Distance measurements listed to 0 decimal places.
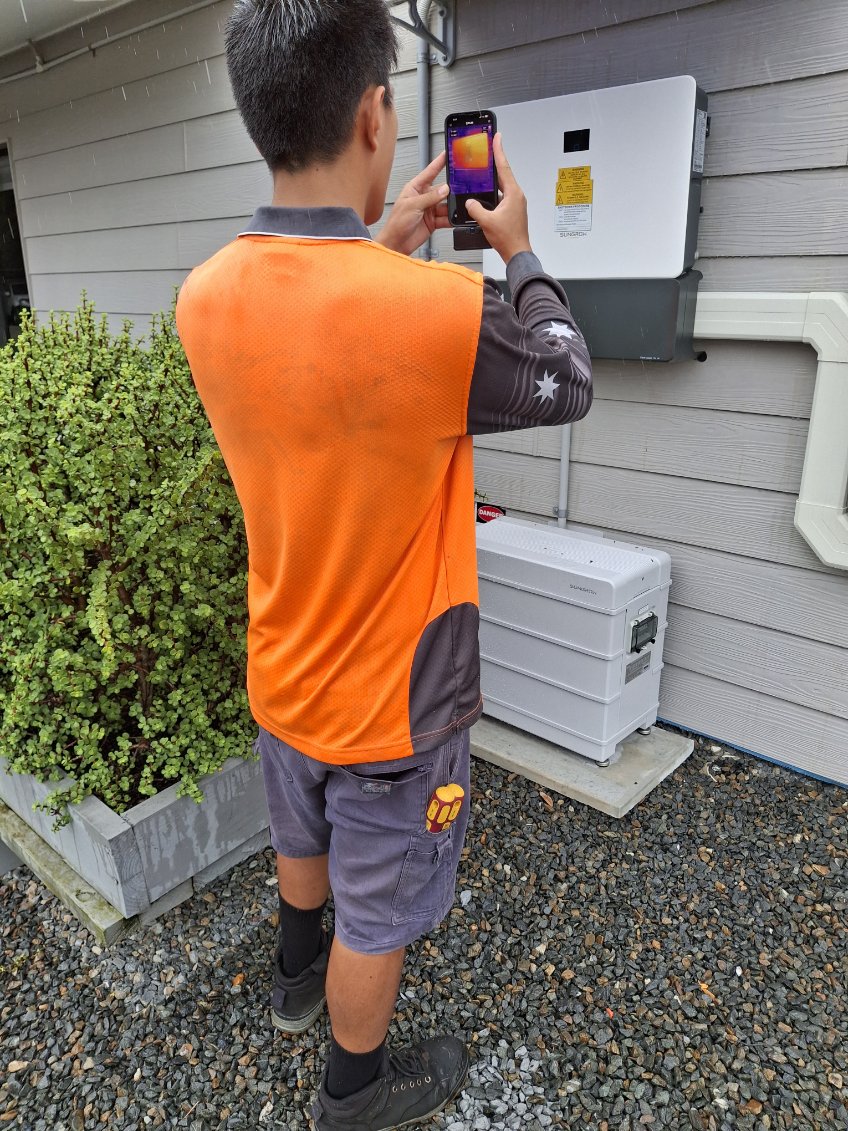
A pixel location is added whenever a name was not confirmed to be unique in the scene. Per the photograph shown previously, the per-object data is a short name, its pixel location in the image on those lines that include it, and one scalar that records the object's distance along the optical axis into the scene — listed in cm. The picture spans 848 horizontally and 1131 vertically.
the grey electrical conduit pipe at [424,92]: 303
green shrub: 212
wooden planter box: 209
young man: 109
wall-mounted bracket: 286
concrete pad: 263
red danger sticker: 334
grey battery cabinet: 260
